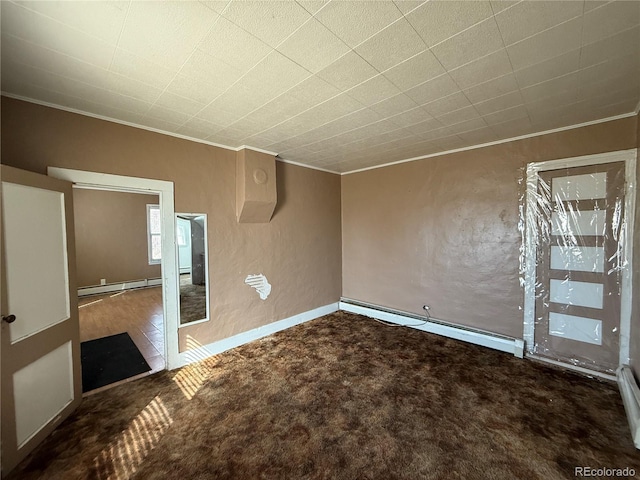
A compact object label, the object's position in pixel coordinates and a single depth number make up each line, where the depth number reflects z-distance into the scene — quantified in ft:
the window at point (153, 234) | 22.14
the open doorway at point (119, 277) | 11.06
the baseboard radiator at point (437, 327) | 9.98
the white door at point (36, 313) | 5.24
